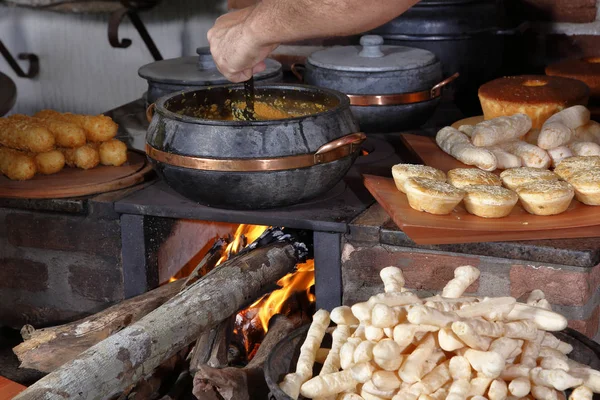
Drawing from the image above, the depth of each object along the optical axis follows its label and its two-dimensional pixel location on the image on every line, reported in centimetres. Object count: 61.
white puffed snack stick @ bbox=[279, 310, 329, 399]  198
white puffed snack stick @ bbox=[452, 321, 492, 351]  181
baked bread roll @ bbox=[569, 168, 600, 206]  253
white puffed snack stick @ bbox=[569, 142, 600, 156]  289
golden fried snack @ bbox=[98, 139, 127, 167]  326
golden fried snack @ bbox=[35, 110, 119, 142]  327
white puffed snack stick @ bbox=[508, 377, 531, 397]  183
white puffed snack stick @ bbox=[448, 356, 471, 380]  185
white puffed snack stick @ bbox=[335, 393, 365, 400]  190
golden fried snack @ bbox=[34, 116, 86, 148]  321
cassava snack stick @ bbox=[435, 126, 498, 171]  283
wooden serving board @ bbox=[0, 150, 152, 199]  302
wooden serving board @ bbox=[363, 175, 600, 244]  242
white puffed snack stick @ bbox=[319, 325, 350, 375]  201
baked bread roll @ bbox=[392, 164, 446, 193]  264
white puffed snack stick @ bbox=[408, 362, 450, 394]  183
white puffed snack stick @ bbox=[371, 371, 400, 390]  184
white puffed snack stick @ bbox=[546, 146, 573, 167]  288
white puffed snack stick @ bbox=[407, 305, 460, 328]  182
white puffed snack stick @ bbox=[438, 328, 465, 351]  184
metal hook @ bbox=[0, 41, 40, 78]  571
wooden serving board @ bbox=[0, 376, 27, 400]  215
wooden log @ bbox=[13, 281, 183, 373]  252
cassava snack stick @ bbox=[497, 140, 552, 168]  287
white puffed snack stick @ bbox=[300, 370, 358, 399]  191
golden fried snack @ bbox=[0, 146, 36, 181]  309
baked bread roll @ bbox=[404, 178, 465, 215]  247
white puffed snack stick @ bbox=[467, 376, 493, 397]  183
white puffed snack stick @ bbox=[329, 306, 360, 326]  210
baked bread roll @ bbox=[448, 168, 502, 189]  262
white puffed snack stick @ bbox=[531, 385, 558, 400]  184
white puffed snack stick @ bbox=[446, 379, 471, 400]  181
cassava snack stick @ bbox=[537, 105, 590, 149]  290
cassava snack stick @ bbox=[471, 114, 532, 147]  293
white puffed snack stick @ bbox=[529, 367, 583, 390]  184
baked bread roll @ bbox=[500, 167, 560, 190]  262
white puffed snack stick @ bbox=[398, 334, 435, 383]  183
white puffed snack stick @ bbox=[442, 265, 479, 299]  210
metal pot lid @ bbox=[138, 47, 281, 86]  342
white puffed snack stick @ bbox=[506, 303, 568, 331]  191
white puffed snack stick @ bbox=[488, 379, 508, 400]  182
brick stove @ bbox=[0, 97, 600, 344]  244
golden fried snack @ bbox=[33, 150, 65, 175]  316
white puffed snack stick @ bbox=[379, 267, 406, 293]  211
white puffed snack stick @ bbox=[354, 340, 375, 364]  187
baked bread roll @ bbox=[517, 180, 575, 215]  247
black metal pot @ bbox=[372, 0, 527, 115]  384
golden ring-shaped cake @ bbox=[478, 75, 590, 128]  319
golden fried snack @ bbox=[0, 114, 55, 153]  314
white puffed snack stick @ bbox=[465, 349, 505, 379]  179
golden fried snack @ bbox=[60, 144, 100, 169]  321
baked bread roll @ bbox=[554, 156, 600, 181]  267
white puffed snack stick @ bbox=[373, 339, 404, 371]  182
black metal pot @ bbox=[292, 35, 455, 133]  342
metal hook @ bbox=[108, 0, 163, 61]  476
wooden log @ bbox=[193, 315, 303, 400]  229
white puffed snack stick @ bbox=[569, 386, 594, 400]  186
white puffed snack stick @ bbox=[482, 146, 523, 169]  286
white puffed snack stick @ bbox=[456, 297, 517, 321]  192
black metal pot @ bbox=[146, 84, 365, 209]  267
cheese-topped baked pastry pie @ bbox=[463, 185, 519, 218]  246
